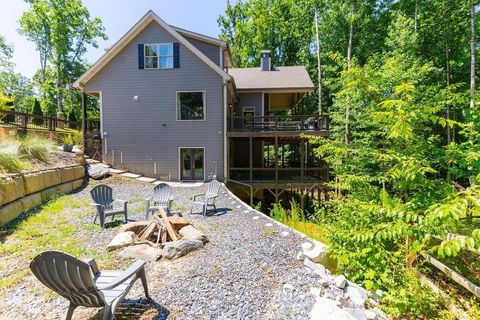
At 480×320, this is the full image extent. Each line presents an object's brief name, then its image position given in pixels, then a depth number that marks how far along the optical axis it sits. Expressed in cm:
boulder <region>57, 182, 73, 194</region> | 926
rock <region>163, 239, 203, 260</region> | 459
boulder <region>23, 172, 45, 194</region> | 733
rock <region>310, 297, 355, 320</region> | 286
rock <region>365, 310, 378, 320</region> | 319
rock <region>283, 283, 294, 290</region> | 359
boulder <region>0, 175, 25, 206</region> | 622
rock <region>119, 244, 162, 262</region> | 459
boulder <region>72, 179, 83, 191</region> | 1036
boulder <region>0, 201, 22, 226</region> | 608
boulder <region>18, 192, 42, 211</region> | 703
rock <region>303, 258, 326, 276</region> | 401
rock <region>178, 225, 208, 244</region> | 515
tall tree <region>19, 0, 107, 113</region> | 2702
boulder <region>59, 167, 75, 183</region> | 958
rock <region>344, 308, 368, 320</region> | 308
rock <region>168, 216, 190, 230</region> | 587
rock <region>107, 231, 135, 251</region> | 493
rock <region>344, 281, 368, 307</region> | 346
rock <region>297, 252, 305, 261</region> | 439
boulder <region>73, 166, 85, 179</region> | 1064
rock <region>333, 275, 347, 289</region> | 363
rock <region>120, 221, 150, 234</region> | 578
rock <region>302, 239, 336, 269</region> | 443
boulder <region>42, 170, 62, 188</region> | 837
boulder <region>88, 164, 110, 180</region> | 1199
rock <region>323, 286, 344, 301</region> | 341
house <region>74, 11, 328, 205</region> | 1316
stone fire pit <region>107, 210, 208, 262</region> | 466
